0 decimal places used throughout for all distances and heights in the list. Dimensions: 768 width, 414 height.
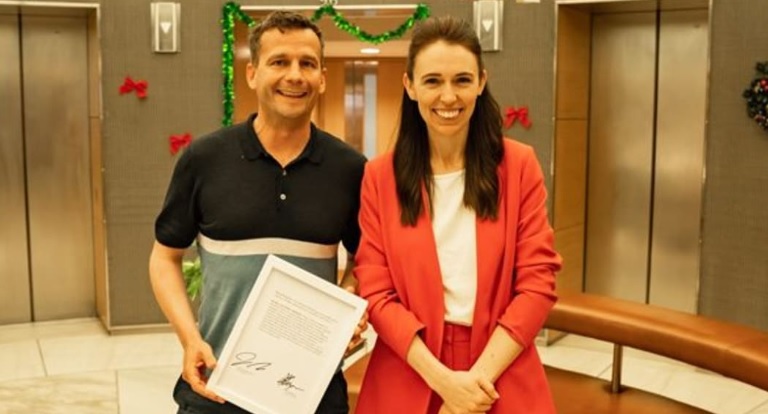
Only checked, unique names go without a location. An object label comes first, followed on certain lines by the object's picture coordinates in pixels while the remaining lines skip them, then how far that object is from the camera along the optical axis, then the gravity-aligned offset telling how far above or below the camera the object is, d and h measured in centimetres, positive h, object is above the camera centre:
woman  200 -31
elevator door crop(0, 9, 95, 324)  671 -39
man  210 -19
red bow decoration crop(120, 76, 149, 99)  633 +26
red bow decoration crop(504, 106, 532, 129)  624 +6
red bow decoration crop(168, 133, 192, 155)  642 -14
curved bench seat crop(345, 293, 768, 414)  373 -101
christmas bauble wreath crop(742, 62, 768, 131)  539 +19
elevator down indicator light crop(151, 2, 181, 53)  631 +70
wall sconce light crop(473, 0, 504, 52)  620 +74
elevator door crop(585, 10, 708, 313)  628 -22
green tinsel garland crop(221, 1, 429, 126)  638 +72
